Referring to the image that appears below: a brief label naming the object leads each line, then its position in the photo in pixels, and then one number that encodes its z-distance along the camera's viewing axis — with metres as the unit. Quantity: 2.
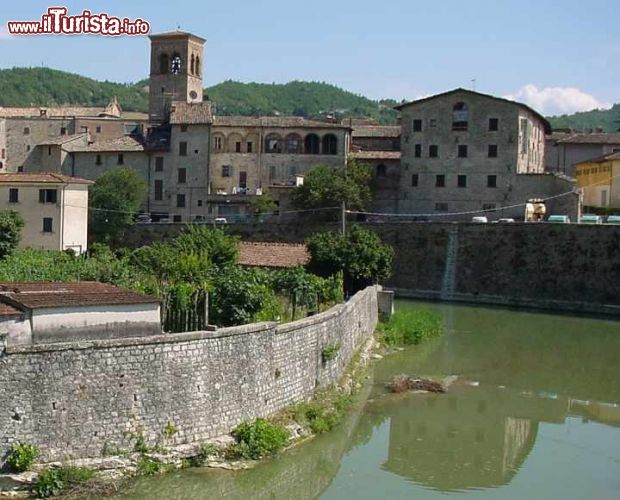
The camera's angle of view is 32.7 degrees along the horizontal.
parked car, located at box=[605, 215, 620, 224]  49.56
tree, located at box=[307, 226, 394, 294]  35.56
